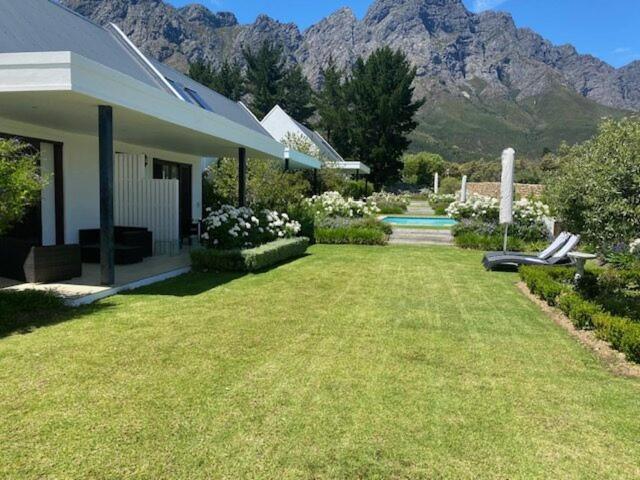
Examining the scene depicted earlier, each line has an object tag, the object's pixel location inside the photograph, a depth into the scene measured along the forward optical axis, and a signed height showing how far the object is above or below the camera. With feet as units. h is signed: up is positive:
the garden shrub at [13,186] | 18.99 +0.11
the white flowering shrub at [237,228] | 36.47 -2.56
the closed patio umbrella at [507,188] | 39.81 +1.05
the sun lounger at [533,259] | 34.06 -4.17
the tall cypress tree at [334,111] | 150.20 +25.83
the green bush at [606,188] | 19.63 +0.67
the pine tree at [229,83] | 160.35 +35.26
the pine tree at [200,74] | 160.56 +37.83
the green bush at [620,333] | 17.43 -4.68
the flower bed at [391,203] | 100.63 -0.99
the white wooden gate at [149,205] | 41.52 -1.09
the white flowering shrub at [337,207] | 61.79 -1.28
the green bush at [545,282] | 26.48 -4.49
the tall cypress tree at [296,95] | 161.79 +32.23
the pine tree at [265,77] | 157.99 +37.16
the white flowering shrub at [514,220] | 52.06 -1.98
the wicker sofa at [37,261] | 25.84 -3.79
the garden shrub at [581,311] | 21.38 -4.62
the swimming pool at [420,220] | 79.33 -3.50
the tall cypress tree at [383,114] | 143.95 +23.84
